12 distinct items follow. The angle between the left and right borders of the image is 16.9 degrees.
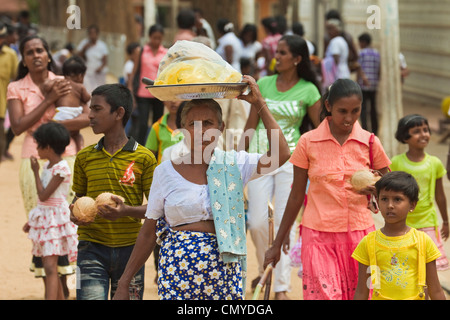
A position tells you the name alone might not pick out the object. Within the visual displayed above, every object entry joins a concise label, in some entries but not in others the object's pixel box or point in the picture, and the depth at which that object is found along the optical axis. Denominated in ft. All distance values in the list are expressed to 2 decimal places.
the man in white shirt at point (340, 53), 84.01
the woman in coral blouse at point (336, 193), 29.50
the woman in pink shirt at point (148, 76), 74.61
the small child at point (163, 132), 40.61
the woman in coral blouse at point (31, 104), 39.27
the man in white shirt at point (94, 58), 113.90
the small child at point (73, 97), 39.69
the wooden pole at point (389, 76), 74.35
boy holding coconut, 29.39
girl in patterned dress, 37.26
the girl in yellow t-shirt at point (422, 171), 36.96
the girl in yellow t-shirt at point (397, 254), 26.45
